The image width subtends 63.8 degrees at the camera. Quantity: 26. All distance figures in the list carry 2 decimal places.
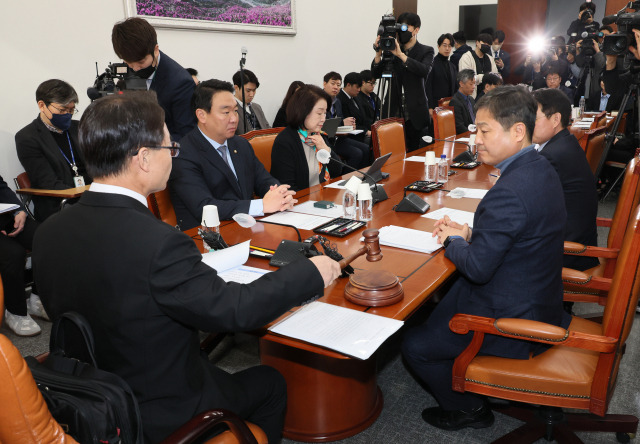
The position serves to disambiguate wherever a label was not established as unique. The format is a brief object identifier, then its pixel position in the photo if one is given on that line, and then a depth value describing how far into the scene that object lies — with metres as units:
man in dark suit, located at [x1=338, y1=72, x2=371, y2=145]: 6.27
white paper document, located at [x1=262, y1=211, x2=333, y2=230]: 2.21
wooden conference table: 1.67
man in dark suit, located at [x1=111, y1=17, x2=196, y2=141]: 2.80
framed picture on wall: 4.49
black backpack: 0.99
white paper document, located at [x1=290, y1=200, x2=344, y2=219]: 2.38
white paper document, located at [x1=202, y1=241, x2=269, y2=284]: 1.60
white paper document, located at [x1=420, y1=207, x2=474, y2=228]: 2.23
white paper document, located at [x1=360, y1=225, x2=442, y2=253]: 1.90
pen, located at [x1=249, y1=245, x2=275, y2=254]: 1.86
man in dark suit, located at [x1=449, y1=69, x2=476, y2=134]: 5.34
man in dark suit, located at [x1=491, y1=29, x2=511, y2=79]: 9.32
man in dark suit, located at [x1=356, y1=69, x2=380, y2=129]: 6.52
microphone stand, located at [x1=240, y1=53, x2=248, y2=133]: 4.49
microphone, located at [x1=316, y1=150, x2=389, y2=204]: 2.59
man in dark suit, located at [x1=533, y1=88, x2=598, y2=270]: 2.49
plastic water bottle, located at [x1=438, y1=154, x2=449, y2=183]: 3.06
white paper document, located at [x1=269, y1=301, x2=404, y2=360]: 1.24
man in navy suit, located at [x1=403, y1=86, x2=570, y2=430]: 1.64
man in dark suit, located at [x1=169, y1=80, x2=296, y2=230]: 2.40
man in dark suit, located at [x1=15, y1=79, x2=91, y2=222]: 3.39
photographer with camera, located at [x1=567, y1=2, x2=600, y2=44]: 8.07
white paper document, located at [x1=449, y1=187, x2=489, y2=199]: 2.66
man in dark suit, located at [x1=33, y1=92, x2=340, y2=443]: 1.11
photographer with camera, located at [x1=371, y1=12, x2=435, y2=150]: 5.23
